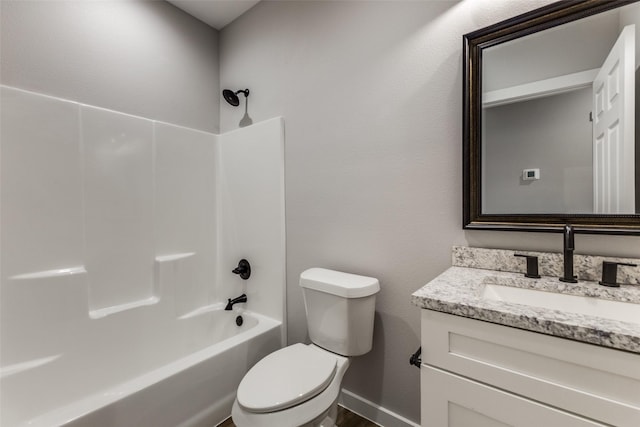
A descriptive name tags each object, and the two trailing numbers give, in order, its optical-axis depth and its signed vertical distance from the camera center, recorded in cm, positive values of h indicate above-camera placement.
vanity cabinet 63 -43
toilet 108 -70
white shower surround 138 -30
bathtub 118 -83
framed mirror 98 +33
